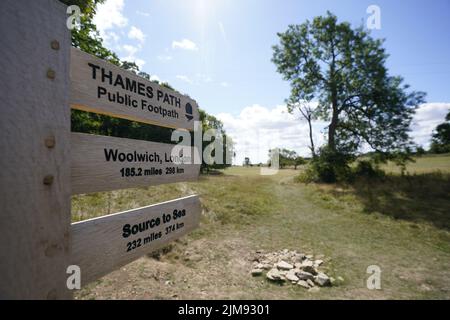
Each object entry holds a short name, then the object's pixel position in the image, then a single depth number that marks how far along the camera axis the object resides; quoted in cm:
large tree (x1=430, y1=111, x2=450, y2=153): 3561
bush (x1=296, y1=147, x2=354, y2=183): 1979
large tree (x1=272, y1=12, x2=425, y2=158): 1880
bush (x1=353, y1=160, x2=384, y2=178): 1970
